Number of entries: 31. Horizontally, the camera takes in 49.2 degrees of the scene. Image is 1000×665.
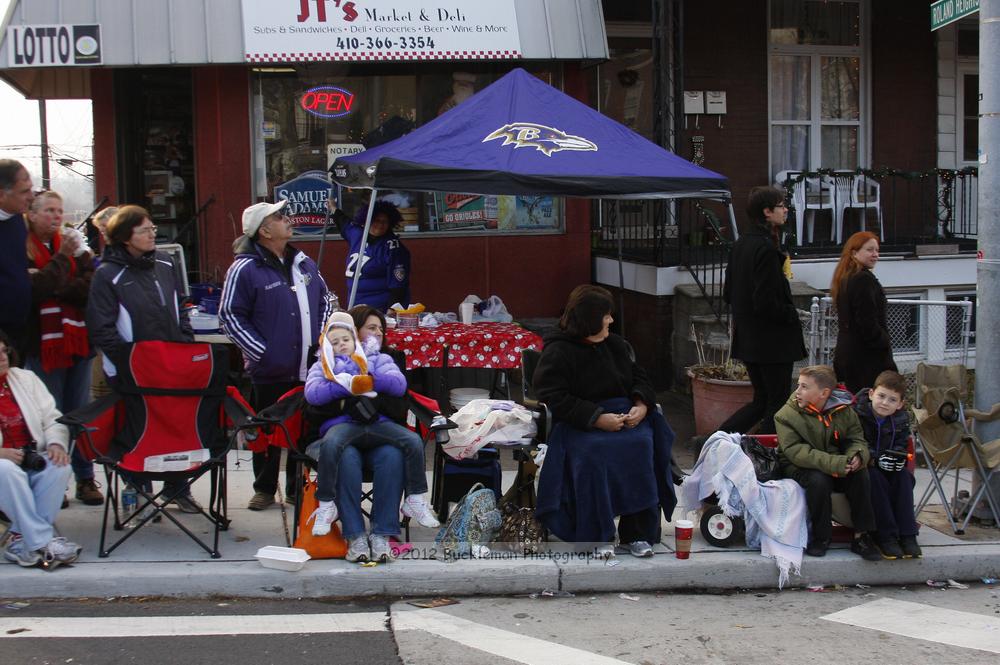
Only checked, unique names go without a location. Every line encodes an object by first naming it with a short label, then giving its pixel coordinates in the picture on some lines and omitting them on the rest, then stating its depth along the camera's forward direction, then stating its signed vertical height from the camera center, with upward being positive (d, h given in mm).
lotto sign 9859 +1976
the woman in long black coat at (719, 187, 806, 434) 7121 -431
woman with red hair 6879 -444
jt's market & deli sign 10195 +2144
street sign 6264 +1372
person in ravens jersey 9023 -55
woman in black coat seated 5672 -961
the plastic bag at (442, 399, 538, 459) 5953 -956
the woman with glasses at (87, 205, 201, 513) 6047 -167
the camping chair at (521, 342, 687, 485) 5992 -875
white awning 9875 +2084
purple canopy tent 7566 +715
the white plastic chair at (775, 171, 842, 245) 12156 +559
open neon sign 10859 +1561
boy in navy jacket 5824 -1203
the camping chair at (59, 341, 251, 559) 5684 -844
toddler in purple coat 5672 -732
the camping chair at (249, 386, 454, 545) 5770 -932
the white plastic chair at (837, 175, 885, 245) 12316 +581
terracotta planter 8398 -1160
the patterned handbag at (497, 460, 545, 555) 5883 -1441
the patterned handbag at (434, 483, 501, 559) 5773 -1447
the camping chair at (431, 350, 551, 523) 6059 -1185
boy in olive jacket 5734 -1079
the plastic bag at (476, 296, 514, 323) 9289 -476
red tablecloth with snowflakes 8141 -698
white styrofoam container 5461 -1496
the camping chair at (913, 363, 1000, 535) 6238 -1116
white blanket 5770 -1347
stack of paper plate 8516 -1093
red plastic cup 5676 -1493
